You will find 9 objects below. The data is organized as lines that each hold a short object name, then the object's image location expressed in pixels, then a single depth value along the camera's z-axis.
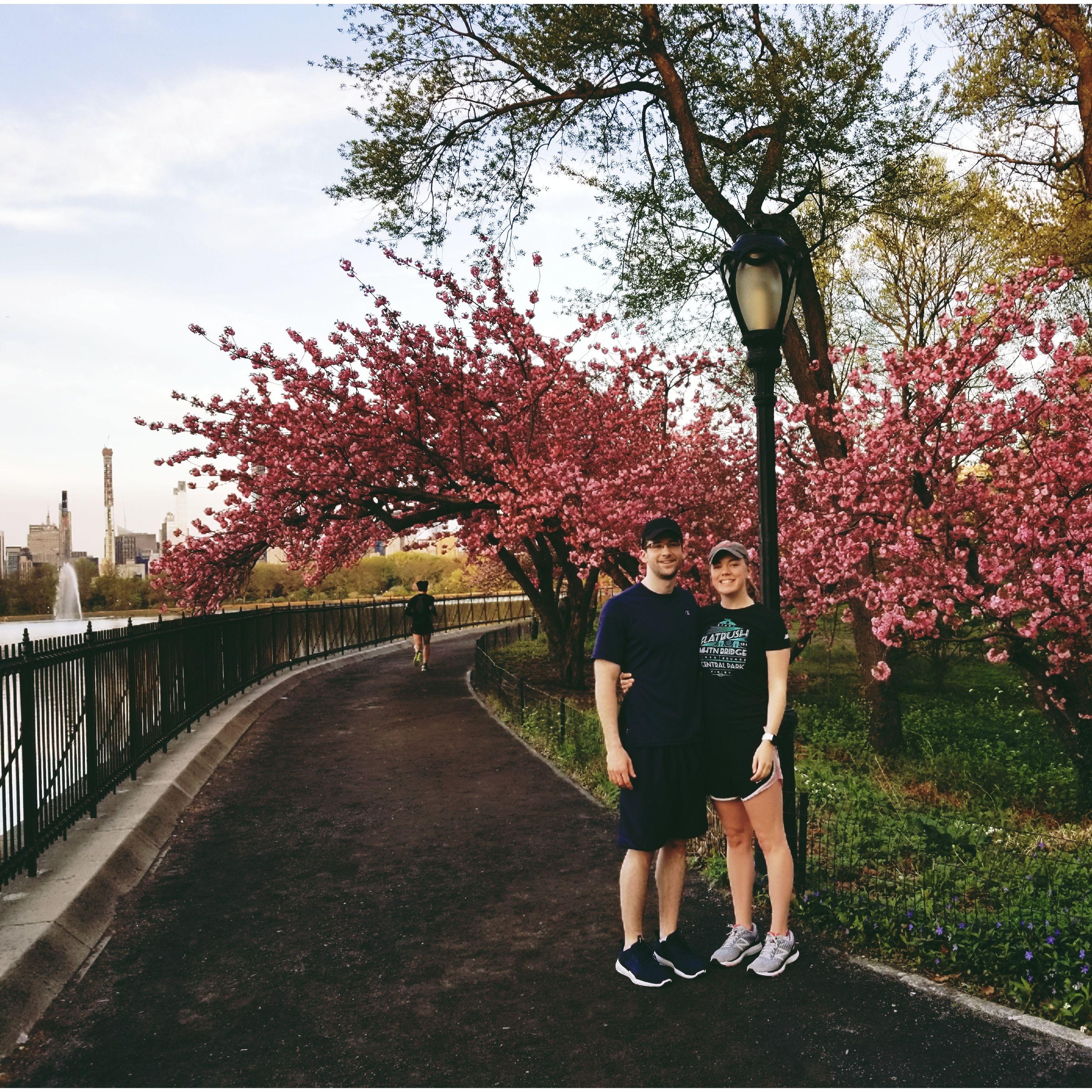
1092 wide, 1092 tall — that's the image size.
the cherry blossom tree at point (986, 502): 8.87
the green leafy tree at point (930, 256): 17.78
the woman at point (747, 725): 4.45
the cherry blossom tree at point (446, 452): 13.64
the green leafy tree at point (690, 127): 12.27
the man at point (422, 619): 19.11
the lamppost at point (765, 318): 5.78
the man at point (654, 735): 4.34
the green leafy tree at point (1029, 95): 13.69
